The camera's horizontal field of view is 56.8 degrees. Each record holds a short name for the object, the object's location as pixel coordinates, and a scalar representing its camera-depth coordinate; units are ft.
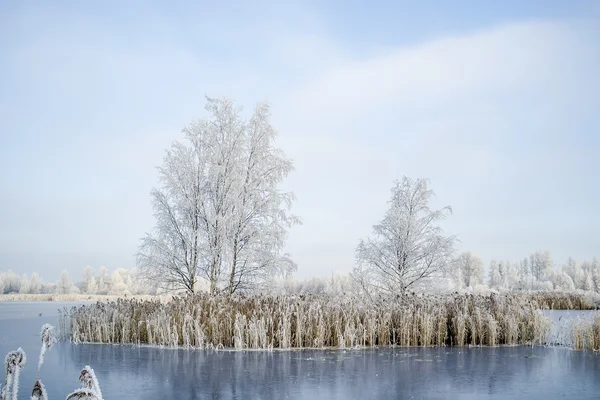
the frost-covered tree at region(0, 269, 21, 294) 277.64
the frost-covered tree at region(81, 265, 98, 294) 260.42
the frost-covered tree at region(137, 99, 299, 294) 74.74
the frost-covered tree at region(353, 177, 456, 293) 80.74
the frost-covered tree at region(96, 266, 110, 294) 257.14
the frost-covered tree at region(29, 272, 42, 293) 277.89
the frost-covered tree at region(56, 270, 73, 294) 275.18
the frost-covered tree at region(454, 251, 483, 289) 306.57
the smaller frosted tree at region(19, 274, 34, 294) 273.95
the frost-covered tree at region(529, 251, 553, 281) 354.39
